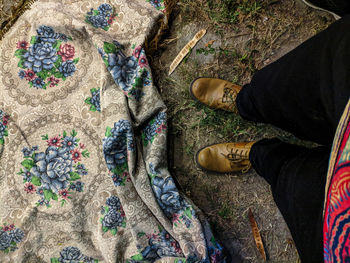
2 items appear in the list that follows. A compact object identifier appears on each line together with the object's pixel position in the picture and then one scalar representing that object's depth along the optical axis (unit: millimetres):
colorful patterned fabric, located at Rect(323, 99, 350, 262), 428
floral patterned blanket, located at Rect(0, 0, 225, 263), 1034
